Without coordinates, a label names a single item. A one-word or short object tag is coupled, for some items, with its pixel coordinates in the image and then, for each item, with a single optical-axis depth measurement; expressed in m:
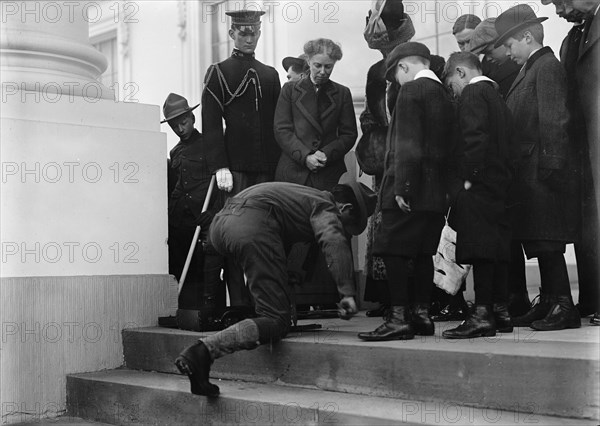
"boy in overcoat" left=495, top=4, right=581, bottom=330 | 4.73
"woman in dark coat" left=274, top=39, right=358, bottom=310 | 6.02
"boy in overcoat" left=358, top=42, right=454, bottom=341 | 4.56
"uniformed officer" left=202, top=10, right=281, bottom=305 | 6.30
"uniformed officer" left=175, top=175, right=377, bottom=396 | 4.42
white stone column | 5.60
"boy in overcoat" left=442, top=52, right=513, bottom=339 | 4.49
